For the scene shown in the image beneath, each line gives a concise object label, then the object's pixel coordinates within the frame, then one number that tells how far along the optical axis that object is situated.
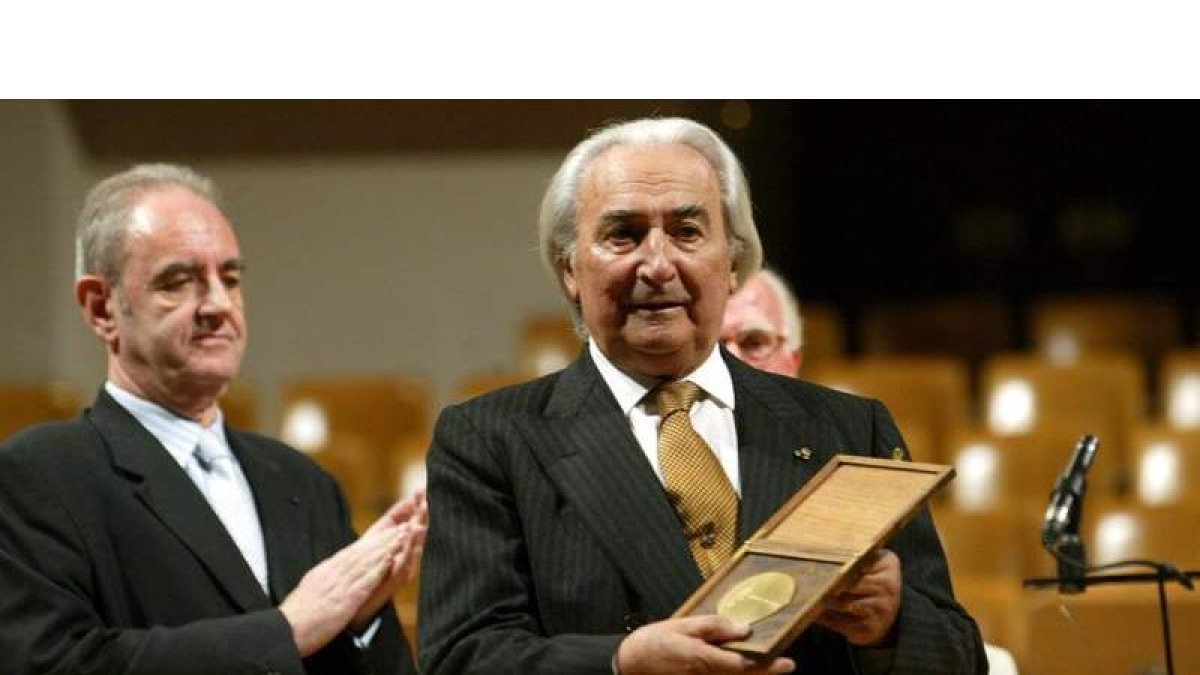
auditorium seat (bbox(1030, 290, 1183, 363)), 14.96
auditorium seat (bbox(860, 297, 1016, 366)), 15.88
